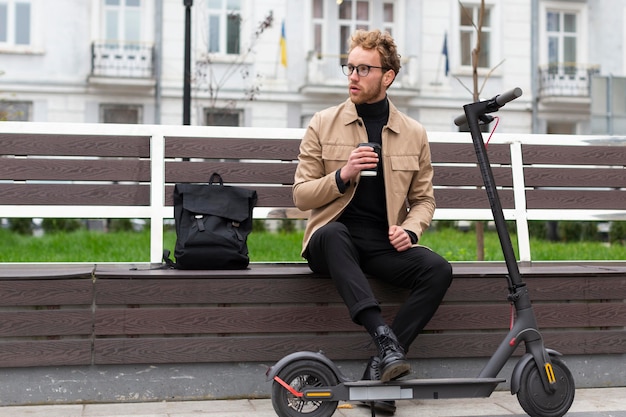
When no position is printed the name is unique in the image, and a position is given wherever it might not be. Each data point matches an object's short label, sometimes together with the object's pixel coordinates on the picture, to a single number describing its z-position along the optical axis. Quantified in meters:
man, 3.81
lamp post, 11.30
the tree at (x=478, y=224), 7.24
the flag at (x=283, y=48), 23.11
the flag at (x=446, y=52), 23.95
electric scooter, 3.48
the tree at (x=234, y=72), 22.98
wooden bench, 4.00
